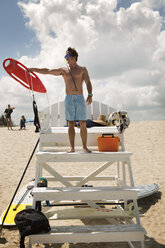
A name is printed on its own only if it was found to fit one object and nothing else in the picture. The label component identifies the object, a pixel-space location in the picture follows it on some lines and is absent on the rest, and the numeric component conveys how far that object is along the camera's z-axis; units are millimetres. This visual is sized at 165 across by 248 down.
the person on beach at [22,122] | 18475
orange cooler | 4020
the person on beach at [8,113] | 17703
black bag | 2854
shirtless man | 3846
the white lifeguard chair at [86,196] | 2961
